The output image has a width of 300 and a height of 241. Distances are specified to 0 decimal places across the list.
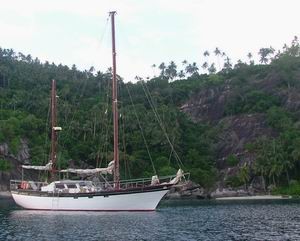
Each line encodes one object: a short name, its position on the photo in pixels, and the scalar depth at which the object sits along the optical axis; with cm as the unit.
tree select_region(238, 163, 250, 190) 11375
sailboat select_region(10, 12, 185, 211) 5462
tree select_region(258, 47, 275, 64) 19825
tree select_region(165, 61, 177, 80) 19850
